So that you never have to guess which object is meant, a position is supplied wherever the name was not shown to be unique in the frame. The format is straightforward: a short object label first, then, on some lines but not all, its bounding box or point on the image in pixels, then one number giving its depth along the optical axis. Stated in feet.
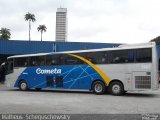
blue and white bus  32.20
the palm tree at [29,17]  174.20
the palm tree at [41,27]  185.52
